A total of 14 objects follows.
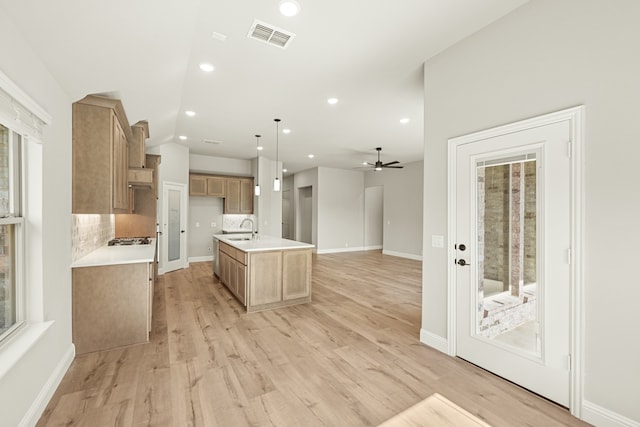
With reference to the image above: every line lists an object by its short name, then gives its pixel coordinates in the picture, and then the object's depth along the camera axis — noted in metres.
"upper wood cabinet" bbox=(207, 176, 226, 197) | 7.39
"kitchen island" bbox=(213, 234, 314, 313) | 3.89
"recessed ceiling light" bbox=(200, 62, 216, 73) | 3.06
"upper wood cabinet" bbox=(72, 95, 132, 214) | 2.67
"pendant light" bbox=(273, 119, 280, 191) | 4.61
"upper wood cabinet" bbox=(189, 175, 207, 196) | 7.17
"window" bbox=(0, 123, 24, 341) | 1.79
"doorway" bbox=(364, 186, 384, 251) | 10.43
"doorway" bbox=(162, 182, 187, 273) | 6.28
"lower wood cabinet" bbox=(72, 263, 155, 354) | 2.70
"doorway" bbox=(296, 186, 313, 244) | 10.66
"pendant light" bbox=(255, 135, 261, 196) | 7.67
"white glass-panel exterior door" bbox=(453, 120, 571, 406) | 2.00
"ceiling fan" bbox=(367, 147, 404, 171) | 6.60
